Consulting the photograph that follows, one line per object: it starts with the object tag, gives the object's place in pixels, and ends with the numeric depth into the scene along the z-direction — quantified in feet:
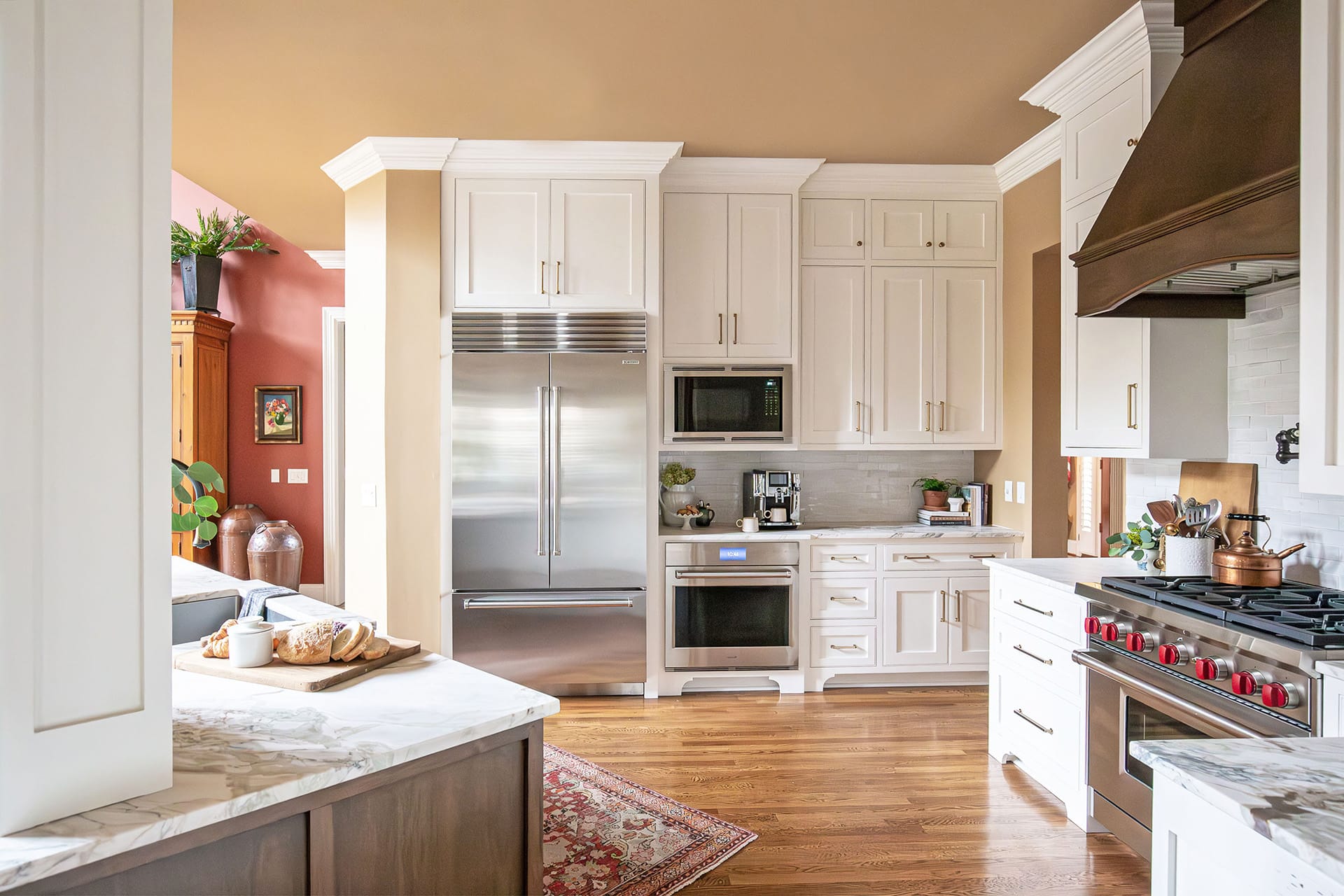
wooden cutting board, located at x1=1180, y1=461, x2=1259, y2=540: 8.29
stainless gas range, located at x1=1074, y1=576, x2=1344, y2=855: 5.79
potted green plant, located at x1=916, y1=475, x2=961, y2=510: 14.60
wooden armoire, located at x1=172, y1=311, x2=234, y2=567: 17.75
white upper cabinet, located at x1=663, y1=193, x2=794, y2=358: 13.41
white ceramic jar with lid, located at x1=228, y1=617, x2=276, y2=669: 5.51
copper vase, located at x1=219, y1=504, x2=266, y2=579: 18.15
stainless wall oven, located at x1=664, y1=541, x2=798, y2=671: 13.05
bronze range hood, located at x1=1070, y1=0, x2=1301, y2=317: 6.07
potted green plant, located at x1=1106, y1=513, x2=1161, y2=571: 8.70
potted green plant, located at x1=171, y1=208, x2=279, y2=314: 18.02
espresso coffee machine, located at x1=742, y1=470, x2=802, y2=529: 14.02
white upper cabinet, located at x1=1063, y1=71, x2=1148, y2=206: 8.86
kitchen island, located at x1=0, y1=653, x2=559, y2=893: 3.40
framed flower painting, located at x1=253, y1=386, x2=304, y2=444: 19.26
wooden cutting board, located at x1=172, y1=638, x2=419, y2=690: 5.20
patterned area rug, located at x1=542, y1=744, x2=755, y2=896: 7.51
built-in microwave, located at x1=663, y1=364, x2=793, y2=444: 13.41
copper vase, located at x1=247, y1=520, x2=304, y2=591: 17.79
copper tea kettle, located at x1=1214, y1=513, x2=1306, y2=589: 7.24
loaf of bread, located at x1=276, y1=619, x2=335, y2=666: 5.54
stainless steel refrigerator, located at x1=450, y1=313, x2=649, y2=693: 12.61
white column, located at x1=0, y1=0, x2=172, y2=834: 3.32
